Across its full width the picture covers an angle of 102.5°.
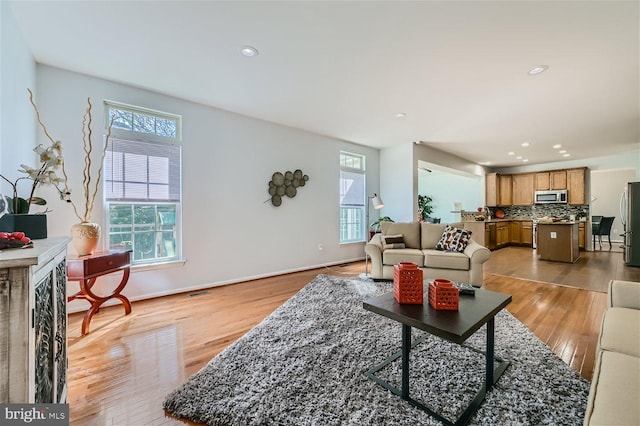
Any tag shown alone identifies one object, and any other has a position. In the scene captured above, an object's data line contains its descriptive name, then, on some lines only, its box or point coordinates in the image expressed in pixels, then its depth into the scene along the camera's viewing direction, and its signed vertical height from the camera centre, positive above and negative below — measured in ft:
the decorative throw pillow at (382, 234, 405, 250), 13.28 -1.41
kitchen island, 17.61 -1.93
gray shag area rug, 4.50 -3.48
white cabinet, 2.72 -1.27
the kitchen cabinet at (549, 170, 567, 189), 23.72 +3.27
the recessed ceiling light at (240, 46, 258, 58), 7.70 +5.01
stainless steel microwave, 23.57 +1.65
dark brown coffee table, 4.51 -2.01
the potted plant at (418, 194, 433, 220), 25.22 +0.98
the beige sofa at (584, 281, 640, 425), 2.74 -2.07
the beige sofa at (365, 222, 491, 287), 11.61 -1.94
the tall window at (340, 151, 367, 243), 18.04 +1.25
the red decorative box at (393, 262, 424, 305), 5.65 -1.60
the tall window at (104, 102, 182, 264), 10.00 +1.35
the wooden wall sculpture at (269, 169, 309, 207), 14.19 +1.77
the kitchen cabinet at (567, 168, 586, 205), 22.71 +2.52
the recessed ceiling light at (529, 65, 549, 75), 8.61 +4.94
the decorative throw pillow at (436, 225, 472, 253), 12.55 -1.27
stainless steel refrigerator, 15.69 -0.50
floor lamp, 13.83 +0.59
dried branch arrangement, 8.71 +1.57
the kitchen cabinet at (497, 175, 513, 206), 26.81 +2.63
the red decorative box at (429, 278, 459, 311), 5.31 -1.73
